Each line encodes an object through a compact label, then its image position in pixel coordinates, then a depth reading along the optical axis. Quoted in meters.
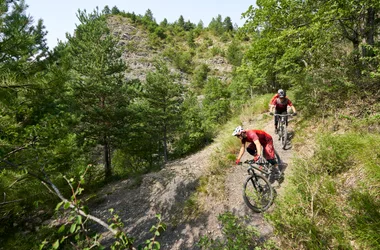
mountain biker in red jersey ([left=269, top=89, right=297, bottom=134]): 6.91
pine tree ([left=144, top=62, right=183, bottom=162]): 16.44
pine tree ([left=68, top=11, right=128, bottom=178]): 12.65
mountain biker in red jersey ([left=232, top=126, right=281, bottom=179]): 5.11
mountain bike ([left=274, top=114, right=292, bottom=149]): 7.03
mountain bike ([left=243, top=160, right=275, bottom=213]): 4.92
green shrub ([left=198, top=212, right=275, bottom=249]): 3.13
